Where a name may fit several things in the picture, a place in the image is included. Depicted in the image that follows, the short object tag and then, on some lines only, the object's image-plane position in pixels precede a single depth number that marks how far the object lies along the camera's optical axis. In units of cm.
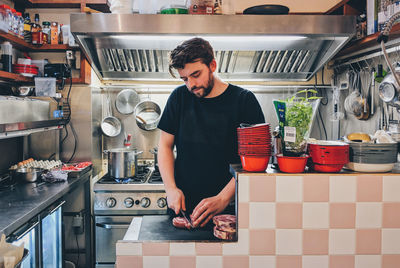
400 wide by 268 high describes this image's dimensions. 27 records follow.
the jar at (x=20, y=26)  274
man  163
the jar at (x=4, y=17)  245
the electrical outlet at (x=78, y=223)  295
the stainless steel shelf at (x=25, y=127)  202
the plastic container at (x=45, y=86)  288
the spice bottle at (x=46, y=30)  307
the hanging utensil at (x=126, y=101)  344
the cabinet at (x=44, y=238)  180
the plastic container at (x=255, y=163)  118
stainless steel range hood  230
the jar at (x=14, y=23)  264
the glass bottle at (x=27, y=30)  295
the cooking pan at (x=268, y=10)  232
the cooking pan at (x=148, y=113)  340
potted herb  116
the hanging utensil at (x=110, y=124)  342
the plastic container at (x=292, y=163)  117
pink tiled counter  118
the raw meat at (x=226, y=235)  121
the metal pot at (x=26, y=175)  251
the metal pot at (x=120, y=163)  288
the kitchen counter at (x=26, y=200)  166
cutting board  123
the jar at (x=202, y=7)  236
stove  276
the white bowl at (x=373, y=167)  120
